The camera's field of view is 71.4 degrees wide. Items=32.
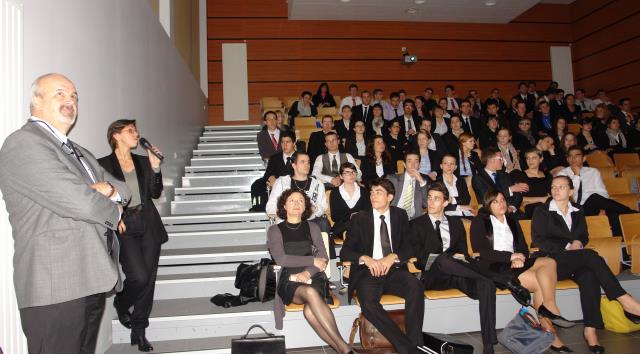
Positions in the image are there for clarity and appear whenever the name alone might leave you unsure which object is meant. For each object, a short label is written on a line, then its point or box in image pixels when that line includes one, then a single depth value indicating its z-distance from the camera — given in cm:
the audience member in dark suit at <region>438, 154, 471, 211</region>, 453
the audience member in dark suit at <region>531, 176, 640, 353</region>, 318
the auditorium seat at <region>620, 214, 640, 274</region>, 386
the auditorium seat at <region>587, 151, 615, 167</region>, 610
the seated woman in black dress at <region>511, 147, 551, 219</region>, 476
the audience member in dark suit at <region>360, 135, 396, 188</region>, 520
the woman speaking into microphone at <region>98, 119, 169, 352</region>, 282
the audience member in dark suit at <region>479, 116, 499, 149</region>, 646
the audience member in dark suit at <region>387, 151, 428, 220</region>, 437
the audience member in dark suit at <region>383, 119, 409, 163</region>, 606
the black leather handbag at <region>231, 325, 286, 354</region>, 250
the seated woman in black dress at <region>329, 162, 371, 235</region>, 423
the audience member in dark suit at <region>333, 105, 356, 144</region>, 659
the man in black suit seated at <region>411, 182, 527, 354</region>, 310
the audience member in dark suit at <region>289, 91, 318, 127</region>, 798
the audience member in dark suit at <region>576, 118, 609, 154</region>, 673
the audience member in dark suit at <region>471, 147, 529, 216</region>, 459
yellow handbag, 329
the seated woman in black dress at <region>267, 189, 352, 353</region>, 295
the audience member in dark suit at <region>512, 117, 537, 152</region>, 651
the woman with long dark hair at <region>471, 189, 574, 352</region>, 325
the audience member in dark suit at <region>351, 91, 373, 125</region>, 733
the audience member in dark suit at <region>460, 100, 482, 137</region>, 706
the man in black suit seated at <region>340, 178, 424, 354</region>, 295
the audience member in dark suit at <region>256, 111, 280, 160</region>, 585
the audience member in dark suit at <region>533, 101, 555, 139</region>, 771
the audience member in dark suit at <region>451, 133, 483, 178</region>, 521
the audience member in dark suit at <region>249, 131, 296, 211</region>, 489
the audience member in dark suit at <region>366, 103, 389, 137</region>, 672
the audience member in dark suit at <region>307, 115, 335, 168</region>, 584
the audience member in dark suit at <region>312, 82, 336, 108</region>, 853
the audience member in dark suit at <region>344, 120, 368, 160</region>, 571
